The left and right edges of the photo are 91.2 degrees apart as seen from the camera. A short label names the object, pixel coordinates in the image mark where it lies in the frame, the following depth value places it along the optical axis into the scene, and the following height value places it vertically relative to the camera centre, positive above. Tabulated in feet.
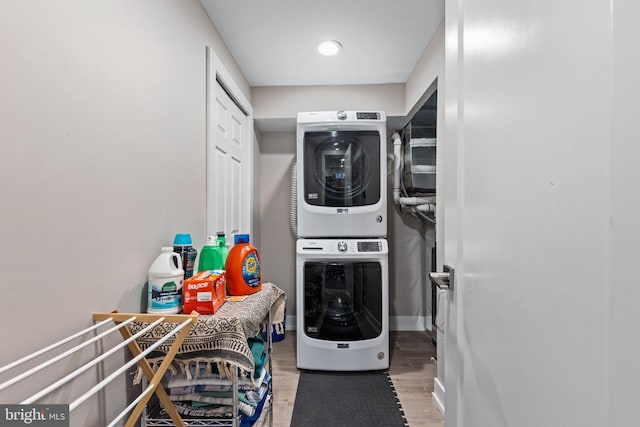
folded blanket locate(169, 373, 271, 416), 3.54 -2.11
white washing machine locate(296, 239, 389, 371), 7.40 -2.24
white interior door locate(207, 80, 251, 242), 5.89 +1.01
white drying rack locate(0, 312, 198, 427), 2.56 -1.13
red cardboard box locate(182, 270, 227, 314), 3.56 -0.95
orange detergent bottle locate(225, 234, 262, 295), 4.55 -0.84
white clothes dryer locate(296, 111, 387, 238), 7.71 +0.97
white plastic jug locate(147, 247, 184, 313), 3.54 -0.84
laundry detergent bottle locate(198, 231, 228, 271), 4.56 -0.68
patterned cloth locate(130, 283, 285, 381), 3.17 -1.34
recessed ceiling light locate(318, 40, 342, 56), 6.84 +3.70
